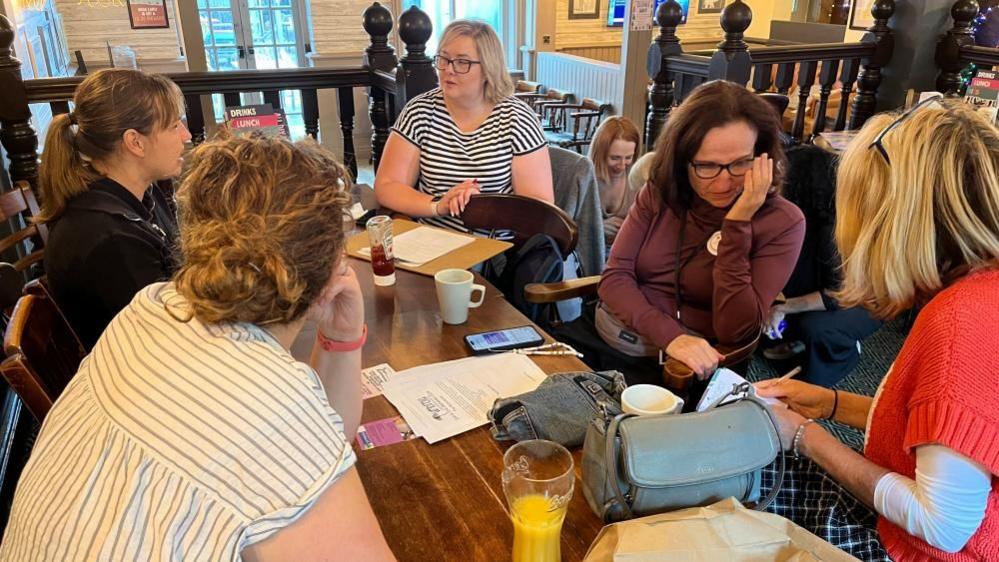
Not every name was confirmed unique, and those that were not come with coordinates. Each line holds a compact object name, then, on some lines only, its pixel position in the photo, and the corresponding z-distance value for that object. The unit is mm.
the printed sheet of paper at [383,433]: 1124
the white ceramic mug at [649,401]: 1070
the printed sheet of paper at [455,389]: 1170
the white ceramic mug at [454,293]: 1465
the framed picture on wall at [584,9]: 7332
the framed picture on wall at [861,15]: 5394
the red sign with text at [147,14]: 6302
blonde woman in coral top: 975
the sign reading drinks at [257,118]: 2447
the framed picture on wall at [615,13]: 7535
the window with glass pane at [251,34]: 6605
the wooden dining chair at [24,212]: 2025
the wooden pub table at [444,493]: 922
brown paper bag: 818
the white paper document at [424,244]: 1860
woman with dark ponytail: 1521
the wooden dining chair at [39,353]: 1111
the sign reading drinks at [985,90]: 2844
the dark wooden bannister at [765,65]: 2791
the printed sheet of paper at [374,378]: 1260
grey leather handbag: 921
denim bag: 1102
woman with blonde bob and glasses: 2297
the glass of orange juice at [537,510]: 854
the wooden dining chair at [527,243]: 2014
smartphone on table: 1401
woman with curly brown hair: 699
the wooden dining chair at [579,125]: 5797
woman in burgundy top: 1713
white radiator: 5993
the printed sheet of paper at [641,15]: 4023
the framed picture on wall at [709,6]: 7984
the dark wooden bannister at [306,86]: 2326
